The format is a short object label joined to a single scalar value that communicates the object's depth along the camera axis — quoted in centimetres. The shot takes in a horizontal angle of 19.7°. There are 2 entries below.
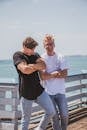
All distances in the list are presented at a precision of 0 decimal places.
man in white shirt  345
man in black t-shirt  323
